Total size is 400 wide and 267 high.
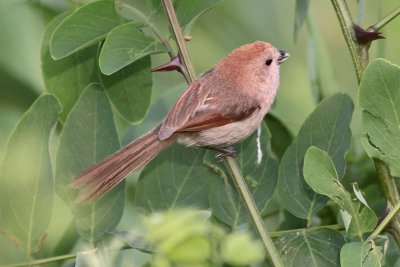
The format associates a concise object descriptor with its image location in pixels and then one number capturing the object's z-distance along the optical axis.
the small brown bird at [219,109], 5.27
